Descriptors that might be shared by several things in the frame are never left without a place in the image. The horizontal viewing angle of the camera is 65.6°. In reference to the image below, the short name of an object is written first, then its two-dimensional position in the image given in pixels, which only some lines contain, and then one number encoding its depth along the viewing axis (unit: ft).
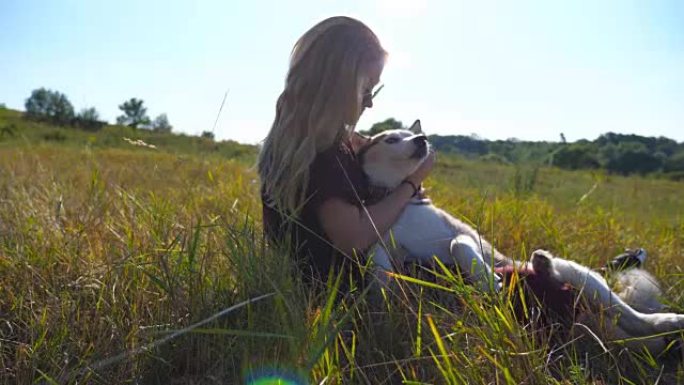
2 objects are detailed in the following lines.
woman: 5.86
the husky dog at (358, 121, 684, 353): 5.38
